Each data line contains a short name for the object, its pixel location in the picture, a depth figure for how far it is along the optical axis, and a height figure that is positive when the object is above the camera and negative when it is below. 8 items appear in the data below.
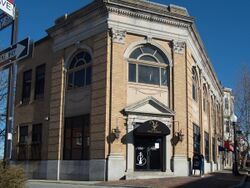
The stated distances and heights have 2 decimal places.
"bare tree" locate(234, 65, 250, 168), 27.97 +2.21
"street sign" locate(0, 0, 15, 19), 7.27 +3.27
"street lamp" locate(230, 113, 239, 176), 19.82 -2.54
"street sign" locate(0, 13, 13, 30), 7.63 +3.04
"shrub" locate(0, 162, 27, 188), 6.78 -1.23
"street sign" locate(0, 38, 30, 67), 7.10 +2.03
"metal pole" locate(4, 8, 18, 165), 7.22 +0.55
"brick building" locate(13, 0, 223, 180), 17.17 +2.28
